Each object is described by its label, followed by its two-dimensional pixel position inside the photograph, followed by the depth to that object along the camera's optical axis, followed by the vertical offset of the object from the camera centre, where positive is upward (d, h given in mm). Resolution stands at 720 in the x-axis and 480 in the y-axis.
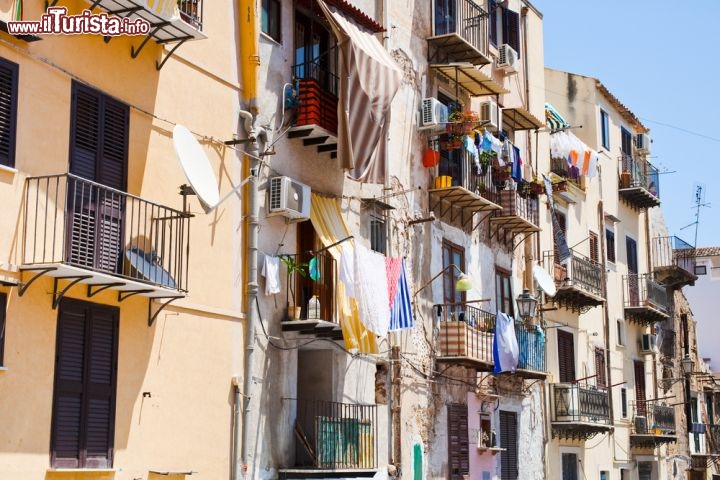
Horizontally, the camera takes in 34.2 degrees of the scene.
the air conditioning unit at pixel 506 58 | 28844 +10196
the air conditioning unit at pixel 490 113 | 27375 +8415
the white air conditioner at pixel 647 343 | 37938 +4311
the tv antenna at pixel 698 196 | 47219 +11256
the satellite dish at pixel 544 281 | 29281 +4882
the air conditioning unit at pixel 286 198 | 18875 +4458
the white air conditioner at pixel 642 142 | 41375 +11715
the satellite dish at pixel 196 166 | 15281 +4084
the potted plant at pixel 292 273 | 19234 +3328
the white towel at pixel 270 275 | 18609 +3178
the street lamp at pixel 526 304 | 27875 +4069
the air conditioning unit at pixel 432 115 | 24688 +7559
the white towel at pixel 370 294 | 19141 +2975
